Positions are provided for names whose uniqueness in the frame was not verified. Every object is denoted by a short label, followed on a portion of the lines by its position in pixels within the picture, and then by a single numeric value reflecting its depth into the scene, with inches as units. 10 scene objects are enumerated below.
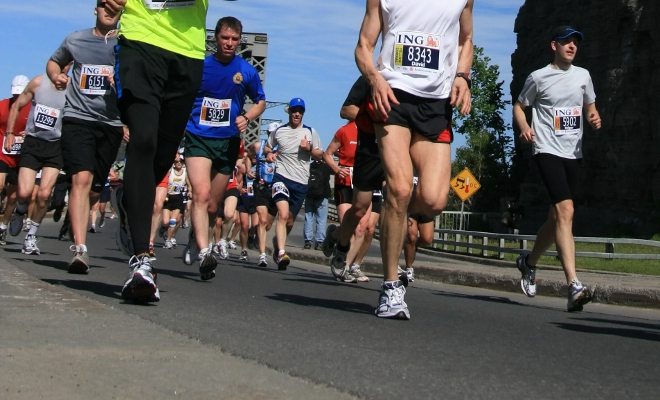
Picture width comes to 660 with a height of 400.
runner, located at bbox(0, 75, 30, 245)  623.2
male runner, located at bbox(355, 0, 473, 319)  297.3
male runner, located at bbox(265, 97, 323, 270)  639.1
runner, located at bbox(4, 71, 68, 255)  558.6
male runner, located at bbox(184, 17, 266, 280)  428.8
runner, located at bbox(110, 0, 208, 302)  287.1
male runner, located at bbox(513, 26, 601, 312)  406.0
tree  3002.0
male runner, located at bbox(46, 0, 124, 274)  392.5
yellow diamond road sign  1889.8
